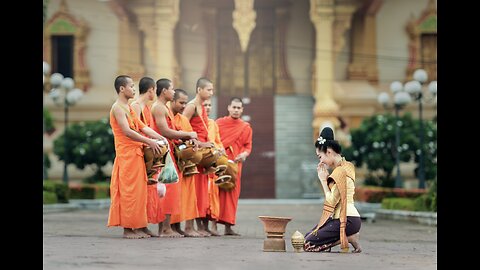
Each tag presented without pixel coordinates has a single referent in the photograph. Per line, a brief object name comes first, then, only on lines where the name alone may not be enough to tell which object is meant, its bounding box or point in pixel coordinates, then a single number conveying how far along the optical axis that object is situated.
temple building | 31.12
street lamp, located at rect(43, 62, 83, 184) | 25.73
